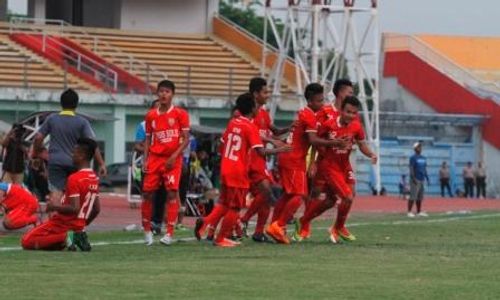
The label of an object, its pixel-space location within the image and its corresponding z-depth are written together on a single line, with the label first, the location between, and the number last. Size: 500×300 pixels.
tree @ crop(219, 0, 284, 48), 105.80
